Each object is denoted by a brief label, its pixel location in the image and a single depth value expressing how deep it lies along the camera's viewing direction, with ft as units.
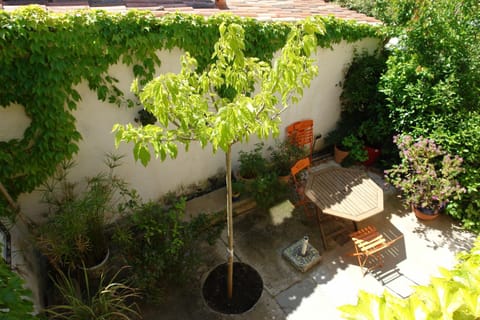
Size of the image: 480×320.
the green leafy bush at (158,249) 13.08
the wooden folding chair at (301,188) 19.13
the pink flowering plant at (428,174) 17.42
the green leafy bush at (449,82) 18.08
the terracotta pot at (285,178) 20.58
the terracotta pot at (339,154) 24.38
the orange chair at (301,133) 22.61
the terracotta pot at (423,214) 18.75
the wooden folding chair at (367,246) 15.35
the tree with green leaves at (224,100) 7.52
